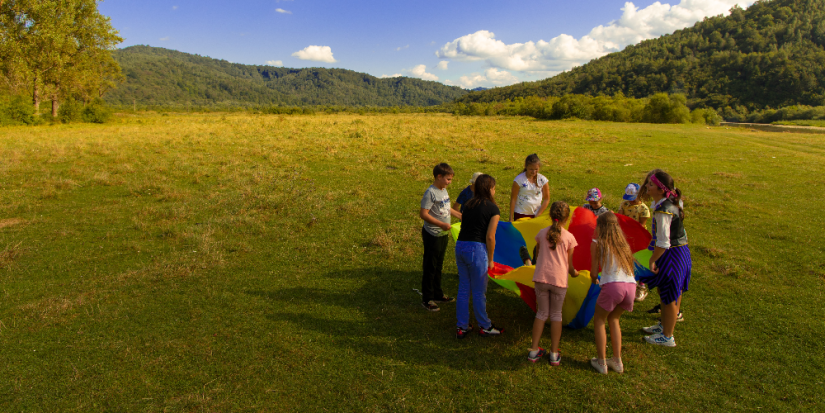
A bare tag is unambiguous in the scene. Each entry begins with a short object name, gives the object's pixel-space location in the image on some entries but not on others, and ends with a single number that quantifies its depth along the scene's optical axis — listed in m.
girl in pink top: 4.35
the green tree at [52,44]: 33.00
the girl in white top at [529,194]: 6.68
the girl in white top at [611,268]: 4.14
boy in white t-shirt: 5.24
